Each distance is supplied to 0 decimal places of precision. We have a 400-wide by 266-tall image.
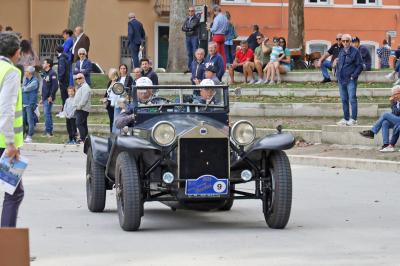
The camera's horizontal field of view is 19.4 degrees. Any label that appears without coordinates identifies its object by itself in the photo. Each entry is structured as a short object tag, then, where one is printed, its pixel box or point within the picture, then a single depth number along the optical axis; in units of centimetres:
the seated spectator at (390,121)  2096
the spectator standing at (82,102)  2505
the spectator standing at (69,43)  3025
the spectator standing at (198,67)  2305
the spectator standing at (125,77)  2394
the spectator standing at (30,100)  2653
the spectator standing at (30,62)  3005
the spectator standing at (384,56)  4417
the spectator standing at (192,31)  3141
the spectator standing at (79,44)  3009
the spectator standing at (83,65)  2761
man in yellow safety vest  962
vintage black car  1227
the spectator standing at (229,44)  3322
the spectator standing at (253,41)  3633
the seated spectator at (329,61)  3045
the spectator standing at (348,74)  2366
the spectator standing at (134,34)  3328
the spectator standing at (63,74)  2854
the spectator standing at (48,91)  2706
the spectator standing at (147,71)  2244
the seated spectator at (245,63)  3136
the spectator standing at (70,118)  2558
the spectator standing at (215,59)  2389
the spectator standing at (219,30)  3116
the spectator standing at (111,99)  2427
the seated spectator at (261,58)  3124
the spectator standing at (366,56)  2995
